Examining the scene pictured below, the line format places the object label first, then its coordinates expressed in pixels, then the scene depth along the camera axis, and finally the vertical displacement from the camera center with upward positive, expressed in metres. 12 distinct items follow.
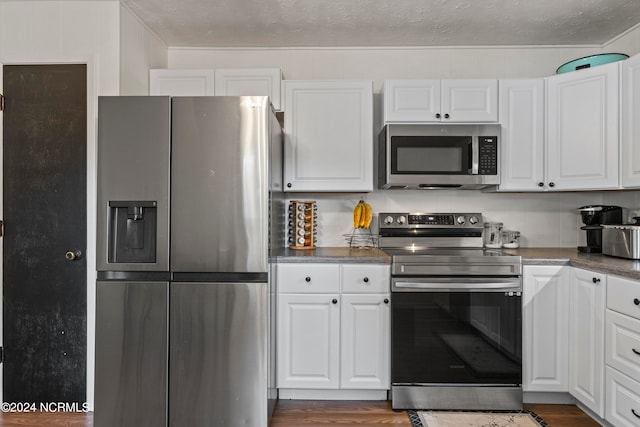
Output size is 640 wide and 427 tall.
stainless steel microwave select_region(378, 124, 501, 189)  2.61 +0.41
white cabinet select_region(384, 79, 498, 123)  2.62 +0.78
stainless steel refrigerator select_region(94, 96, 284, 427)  2.03 -0.20
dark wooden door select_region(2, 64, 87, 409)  2.36 -0.01
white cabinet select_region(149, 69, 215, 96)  2.69 +0.92
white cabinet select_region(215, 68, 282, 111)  2.67 +0.92
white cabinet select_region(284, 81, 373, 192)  2.67 +0.58
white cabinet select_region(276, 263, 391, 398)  2.35 -0.64
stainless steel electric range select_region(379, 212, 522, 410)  2.29 -0.68
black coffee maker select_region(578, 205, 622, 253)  2.57 -0.01
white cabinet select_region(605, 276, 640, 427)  1.84 -0.67
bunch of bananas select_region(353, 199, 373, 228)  2.82 +0.00
